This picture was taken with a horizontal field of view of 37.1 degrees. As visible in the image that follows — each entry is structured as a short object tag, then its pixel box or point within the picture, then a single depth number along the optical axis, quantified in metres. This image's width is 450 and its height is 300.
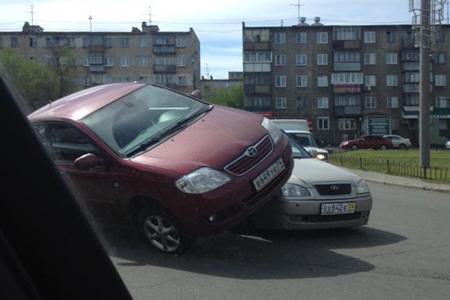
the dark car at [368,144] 66.62
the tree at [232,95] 107.19
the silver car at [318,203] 7.79
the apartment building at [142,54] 92.19
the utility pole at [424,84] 23.36
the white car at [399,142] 66.88
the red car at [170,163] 6.50
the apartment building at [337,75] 88.00
